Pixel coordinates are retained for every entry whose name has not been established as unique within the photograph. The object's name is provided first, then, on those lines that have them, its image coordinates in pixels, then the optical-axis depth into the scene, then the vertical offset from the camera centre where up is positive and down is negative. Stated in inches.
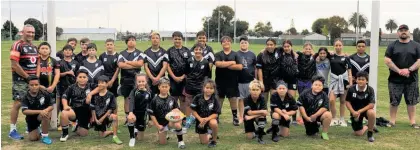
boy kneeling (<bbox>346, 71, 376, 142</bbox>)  284.7 -33.5
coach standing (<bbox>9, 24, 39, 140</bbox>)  267.4 -7.4
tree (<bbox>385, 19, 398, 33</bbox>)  3355.8 +233.5
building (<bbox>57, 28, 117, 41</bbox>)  4173.2 +214.2
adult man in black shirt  314.8 -12.9
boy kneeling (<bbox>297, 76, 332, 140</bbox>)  282.5 -36.3
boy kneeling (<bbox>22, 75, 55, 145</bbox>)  267.3 -35.4
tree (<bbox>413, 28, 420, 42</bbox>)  2368.0 +114.6
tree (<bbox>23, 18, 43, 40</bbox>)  2642.7 +159.7
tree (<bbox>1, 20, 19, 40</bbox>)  3021.7 +177.9
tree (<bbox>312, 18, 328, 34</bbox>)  4001.5 +285.6
